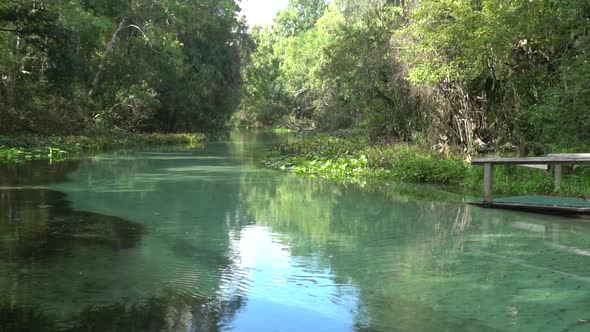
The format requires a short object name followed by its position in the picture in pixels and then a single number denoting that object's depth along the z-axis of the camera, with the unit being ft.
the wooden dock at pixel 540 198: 33.96
